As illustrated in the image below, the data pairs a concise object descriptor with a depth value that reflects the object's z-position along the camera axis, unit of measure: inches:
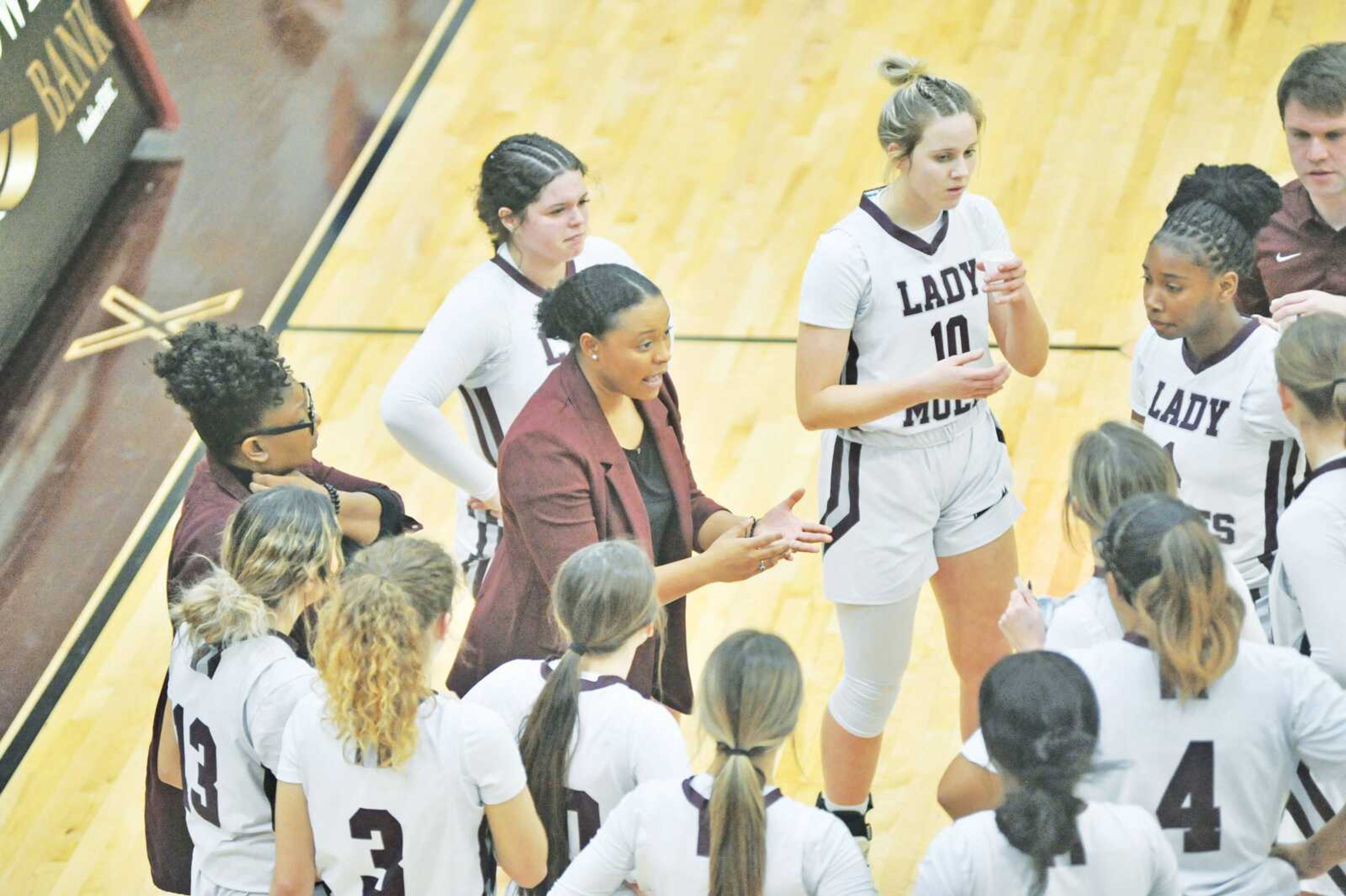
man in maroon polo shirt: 278.7
